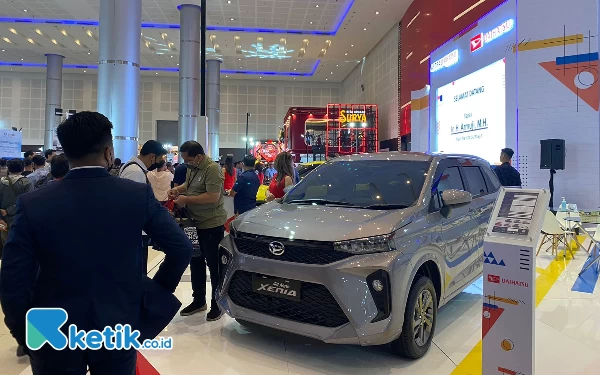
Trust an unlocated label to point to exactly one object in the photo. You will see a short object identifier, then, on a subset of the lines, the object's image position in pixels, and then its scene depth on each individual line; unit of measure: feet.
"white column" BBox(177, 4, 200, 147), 53.72
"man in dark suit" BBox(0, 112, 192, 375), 4.51
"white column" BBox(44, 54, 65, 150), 80.79
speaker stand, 27.86
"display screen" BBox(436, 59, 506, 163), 30.91
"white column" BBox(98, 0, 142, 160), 26.61
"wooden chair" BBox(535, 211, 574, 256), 19.77
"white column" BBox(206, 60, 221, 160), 81.30
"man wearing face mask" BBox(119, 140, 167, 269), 10.46
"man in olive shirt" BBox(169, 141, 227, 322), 12.34
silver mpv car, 8.65
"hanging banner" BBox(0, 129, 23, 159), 37.91
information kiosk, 6.88
